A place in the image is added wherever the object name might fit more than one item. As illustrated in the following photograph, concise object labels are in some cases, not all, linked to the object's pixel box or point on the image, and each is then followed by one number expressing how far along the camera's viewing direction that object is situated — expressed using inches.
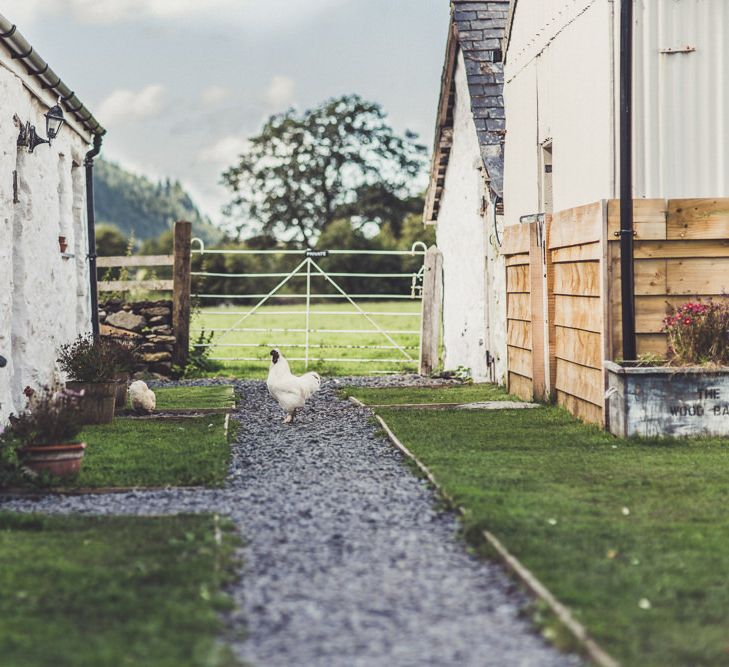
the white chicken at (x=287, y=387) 491.5
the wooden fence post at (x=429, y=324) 764.6
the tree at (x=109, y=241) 2977.4
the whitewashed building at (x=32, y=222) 438.0
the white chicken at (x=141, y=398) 518.6
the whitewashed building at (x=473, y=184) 683.4
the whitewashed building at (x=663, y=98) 427.2
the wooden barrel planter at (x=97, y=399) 488.1
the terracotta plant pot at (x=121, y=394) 558.4
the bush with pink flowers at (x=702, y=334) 407.2
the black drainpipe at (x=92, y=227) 674.8
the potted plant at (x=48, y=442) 331.3
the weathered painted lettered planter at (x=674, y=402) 404.5
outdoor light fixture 476.1
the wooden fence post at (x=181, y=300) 753.6
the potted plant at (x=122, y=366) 553.7
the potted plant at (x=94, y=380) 489.1
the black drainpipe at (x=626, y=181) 415.8
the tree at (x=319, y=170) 2427.4
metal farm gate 837.2
